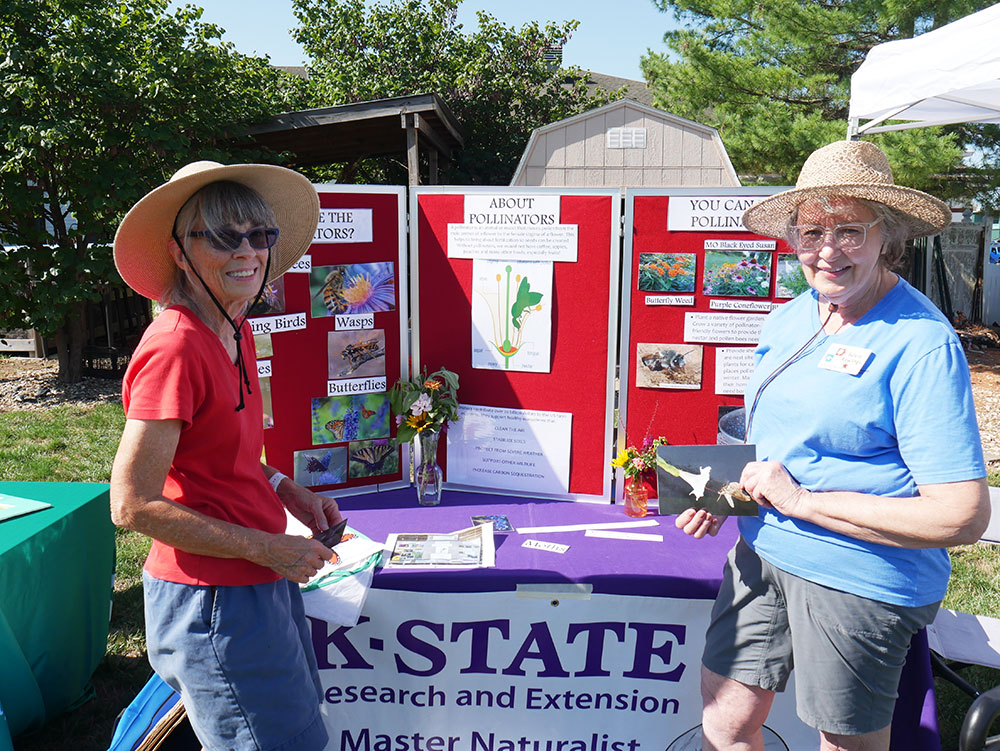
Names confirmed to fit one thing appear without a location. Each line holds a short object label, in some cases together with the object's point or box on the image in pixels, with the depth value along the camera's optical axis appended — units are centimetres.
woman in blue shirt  138
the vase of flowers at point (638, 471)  269
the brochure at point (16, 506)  247
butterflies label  284
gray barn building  885
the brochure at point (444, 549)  231
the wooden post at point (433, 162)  1073
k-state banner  220
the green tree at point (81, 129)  675
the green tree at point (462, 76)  1249
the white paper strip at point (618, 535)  252
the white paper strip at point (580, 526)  259
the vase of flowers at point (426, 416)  277
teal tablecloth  227
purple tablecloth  205
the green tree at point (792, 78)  848
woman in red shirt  133
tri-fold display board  268
